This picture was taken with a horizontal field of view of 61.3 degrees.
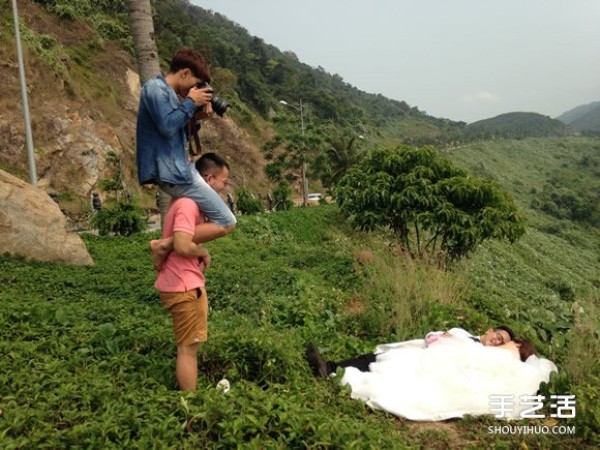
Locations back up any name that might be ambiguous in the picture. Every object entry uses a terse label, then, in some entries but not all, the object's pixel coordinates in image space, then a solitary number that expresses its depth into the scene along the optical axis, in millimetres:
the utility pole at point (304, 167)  30017
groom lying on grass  3994
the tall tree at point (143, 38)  5793
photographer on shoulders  3109
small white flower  3090
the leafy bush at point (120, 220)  13469
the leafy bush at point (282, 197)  26803
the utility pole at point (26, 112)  13883
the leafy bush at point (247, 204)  22344
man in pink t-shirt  3133
